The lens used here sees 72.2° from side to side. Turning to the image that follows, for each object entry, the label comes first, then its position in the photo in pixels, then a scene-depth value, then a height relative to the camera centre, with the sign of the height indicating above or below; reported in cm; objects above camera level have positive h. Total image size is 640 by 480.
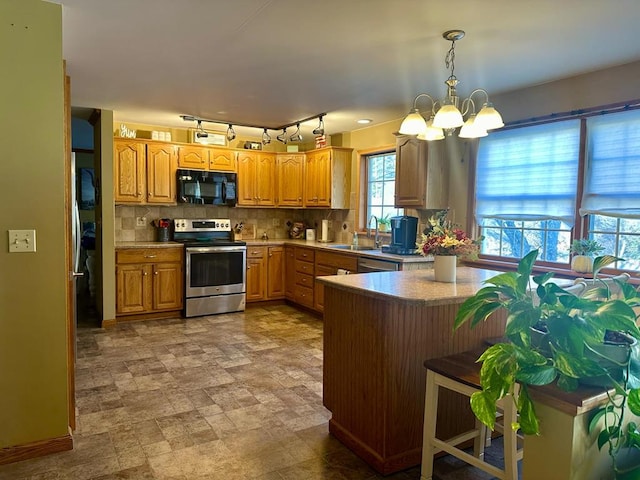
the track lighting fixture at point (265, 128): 506 +112
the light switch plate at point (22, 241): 231 -16
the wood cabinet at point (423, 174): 437 +43
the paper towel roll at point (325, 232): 639 -25
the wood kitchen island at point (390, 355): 231 -77
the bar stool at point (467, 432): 188 -93
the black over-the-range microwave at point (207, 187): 575 +35
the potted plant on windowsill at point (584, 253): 319 -25
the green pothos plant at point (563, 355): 112 -36
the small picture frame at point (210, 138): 592 +102
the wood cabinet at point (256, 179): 627 +51
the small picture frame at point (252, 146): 636 +99
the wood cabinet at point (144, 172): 535 +50
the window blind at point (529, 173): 350 +39
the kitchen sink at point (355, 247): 557 -41
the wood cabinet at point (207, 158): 579 +74
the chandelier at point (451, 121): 243 +55
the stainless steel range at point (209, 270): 550 -74
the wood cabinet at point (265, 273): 612 -84
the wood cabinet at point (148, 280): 519 -83
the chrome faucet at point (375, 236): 532 -26
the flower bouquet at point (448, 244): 261 -16
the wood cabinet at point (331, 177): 593 +52
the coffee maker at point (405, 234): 457 -19
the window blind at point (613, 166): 310 +39
